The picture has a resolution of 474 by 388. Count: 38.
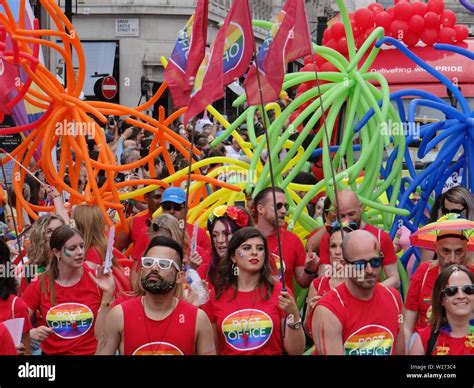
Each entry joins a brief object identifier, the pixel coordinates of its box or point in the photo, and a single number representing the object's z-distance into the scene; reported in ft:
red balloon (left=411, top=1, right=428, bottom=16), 46.96
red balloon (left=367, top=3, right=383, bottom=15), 47.13
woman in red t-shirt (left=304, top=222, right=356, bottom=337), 26.32
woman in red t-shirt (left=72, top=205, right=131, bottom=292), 28.78
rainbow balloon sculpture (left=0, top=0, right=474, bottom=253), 33.65
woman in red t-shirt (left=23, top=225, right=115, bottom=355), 26.45
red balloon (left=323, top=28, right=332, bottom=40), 47.09
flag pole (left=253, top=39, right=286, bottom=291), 23.09
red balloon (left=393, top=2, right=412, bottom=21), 46.68
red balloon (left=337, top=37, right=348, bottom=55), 45.78
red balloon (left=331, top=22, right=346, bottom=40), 46.39
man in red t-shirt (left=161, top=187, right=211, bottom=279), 31.68
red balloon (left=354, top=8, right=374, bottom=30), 46.52
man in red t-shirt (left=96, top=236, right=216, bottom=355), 22.24
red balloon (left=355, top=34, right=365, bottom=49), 46.86
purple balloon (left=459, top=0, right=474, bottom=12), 32.66
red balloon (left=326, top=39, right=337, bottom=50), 46.34
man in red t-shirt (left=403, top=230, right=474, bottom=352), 26.16
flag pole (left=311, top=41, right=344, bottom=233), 26.10
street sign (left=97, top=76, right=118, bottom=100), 66.49
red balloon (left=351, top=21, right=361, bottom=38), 47.06
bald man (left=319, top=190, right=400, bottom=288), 28.99
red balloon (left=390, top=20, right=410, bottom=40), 47.16
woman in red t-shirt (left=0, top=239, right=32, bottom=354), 24.23
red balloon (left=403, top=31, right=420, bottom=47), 47.55
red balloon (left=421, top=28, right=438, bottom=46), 47.80
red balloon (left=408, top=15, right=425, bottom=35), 47.01
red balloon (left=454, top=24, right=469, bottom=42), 48.83
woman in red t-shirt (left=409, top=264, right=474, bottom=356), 22.47
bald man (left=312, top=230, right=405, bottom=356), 22.56
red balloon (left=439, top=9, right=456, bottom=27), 48.11
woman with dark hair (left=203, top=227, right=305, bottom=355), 23.47
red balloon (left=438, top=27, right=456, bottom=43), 48.39
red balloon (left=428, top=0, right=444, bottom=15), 47.53
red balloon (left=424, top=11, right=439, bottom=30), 47.21
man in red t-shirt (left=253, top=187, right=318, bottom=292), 29.58
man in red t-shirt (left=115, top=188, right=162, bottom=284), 33.47
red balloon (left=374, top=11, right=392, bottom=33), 46.68
